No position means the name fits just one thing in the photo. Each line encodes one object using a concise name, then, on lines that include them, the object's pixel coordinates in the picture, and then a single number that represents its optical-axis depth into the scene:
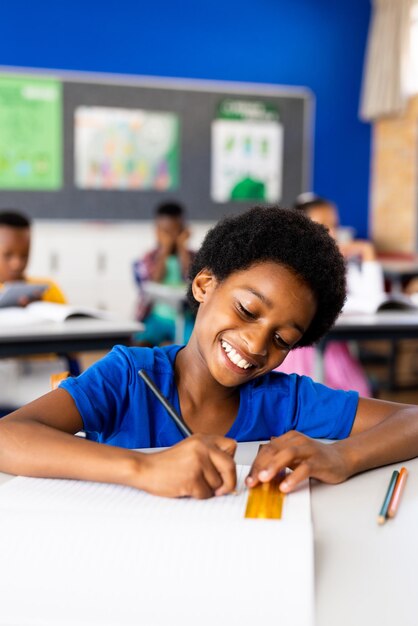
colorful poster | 5.68
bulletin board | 5.52
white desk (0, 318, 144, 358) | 2.23
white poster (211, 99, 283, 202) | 5.99
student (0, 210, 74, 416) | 2.21
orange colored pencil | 0.78
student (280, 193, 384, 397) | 3.24
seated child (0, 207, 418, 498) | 0.82
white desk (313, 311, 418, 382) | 2.59
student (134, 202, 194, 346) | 3.88
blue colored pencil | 0.75
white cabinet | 5.57
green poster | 5.41
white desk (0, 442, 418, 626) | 0.57
